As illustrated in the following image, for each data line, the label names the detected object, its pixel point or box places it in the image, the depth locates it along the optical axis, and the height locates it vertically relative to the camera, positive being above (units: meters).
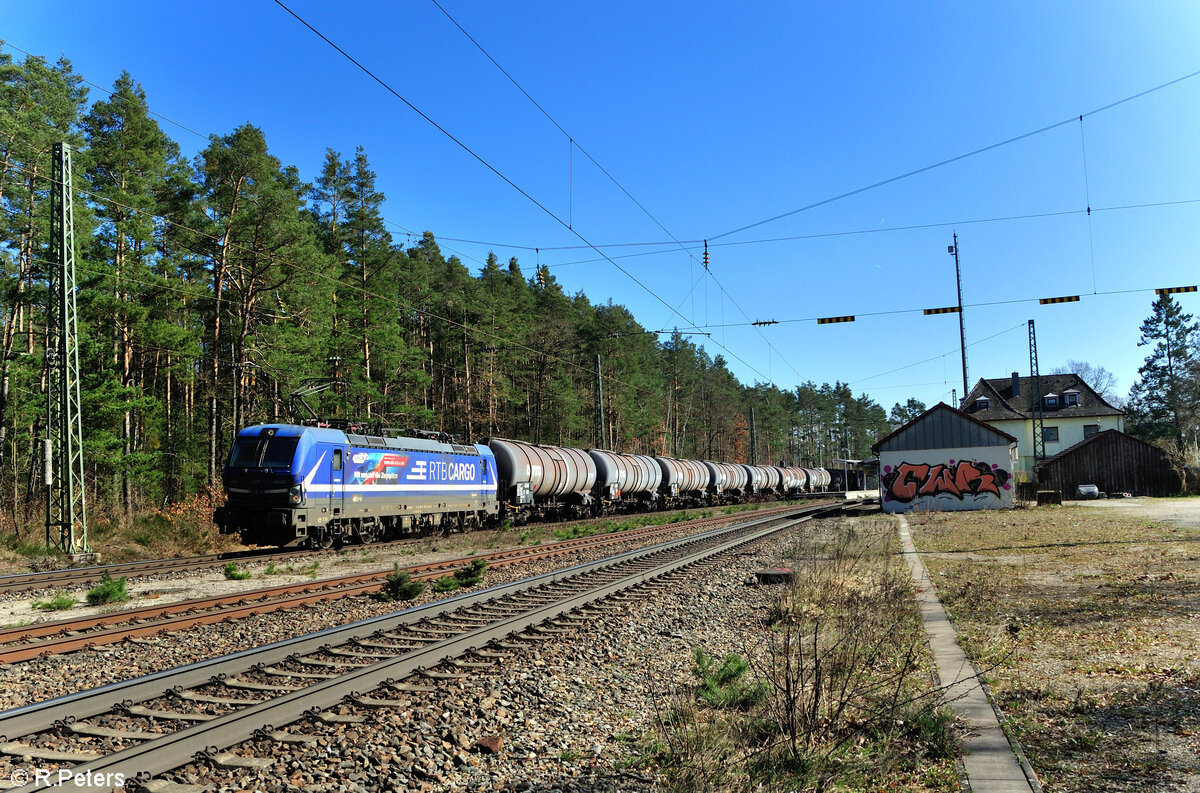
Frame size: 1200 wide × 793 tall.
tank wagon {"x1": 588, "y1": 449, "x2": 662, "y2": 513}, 32.38 -1.60
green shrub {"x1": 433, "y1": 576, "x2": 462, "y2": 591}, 11.30 -2.05
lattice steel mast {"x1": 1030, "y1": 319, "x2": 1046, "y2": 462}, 47.78 +3.95
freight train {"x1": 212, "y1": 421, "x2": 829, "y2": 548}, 16.70 -0.91
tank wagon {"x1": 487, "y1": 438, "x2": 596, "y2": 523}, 26.92 -1.18
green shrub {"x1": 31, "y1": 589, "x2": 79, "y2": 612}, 10.29 -1.95
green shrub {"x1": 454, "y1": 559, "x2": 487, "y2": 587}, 11.56 -1.96
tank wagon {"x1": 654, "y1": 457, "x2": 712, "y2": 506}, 38.69 -2.08
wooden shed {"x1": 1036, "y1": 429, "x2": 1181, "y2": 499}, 44.97 -2.41
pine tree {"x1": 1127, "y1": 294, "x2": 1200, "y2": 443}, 69.88 +4.43
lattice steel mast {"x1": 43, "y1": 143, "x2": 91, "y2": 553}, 16.41 +1.79
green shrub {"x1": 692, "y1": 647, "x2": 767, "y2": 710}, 5.80 -2.03
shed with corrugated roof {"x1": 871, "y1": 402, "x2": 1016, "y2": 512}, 33.47 -1.34
